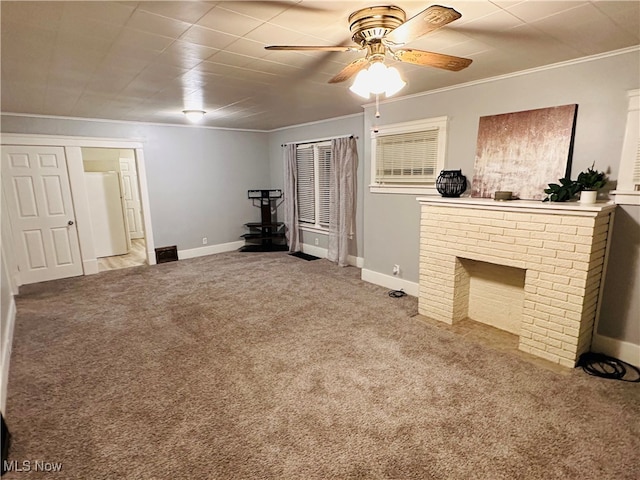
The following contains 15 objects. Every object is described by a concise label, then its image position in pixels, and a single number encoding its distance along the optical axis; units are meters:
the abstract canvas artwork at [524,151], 2.80
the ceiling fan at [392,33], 1.49
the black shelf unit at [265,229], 6.76
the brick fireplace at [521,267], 2.51
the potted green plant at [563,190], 2.65
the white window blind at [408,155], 3.75
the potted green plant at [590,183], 2.55
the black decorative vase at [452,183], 3.44
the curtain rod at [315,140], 5.16
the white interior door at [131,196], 7.73
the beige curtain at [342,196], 5.18
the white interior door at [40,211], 4.62
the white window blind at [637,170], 2.47
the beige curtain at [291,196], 6.33
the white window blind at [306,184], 6.14
